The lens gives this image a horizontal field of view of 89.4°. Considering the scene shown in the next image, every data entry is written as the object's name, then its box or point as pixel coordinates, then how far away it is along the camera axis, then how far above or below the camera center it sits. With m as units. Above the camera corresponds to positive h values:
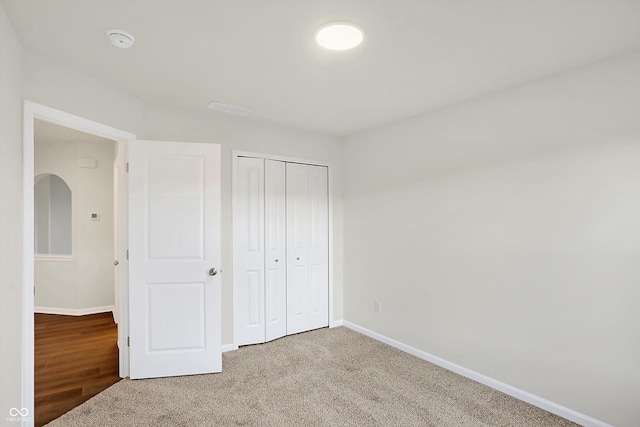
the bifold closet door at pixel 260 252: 3.48 -0.43
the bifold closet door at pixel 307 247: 3.87 -0.42
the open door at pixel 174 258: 2.76 -0.38
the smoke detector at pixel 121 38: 1.83 +1.02
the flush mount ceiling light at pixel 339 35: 1.77 +1.02
